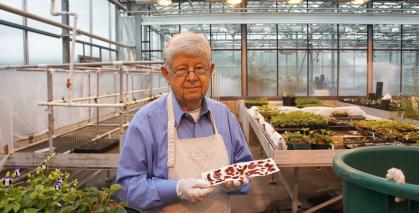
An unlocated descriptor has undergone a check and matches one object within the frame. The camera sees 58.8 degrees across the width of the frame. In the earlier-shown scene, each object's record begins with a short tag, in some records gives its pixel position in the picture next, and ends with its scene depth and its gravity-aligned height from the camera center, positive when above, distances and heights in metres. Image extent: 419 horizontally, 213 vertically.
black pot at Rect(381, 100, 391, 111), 5.81 -0.33
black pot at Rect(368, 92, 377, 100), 7.61 -0.25
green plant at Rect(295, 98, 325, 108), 6.98 -0.37
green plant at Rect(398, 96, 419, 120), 4.62 -0.31
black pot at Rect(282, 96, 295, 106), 7.68 -0.35
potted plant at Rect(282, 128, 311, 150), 2.91 -0.46
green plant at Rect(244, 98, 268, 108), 7.11 -0.35
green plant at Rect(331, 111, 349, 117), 5.16 -0.41
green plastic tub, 0.77 -0.24
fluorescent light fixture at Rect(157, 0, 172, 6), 5.78 +1.30
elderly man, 1.29 -0.22
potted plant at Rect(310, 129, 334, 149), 2.99 -0.47
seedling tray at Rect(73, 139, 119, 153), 3.32 -0.57
